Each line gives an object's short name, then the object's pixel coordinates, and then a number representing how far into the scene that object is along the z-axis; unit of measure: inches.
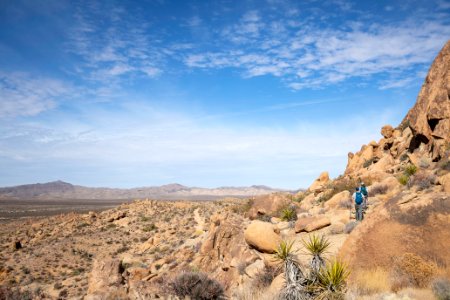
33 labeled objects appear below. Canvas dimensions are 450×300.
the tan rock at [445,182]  443.0
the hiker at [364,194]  644.1
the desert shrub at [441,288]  259.1
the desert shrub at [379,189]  806.9
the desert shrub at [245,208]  1166.5
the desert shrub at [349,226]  536.1
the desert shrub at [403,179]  728.3
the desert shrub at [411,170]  792.8
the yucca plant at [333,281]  284.5
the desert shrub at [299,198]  1269.6
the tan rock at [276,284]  346.5
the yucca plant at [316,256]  322.0
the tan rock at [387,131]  1398.9
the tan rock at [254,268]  450.6
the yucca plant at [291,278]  296.4
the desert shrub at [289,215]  810.6
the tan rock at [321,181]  1503.0
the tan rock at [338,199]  850.8
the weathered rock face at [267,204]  1035.3
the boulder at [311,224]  612.8
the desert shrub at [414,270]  299.9
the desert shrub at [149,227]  1621.3
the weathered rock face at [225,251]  523.3
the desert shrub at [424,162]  814.5
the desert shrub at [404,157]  1039.4
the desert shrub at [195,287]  379.2
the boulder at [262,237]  523.5
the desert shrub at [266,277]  401.0
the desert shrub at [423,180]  531.9
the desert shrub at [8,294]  417.7
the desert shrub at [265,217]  906.1
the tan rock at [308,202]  1037.6
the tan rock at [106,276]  594.5
